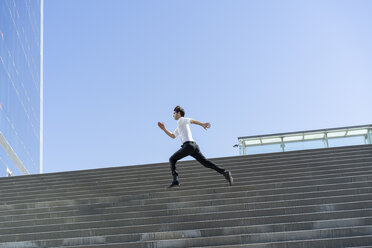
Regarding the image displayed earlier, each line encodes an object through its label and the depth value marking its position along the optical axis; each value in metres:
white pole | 40.00
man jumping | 10.02
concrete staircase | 7.73
